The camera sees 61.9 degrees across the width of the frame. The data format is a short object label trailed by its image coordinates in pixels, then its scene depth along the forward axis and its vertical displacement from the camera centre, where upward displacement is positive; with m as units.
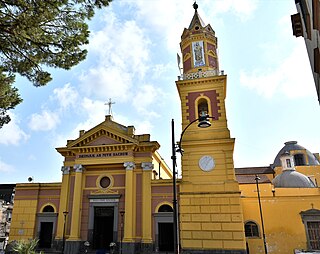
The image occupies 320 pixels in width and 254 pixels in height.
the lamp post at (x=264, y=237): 19.27 -0.87
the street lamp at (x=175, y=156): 8.23 +2.25
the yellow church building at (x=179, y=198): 17.95 +2.04
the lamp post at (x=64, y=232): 19.51 -0.29
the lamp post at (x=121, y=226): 18.91 +0.03
